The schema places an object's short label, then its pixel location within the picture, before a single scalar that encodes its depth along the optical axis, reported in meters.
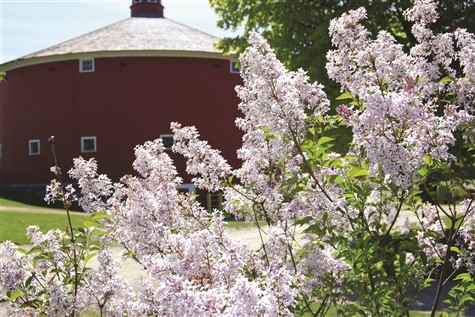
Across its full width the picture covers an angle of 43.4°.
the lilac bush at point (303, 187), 3.99
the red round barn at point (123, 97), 35.34
